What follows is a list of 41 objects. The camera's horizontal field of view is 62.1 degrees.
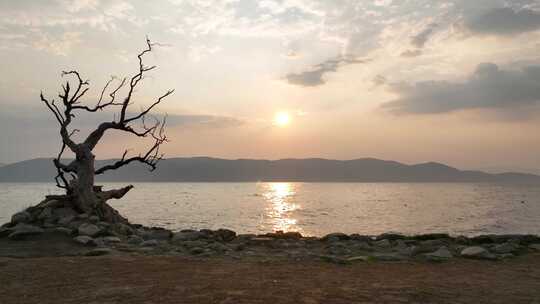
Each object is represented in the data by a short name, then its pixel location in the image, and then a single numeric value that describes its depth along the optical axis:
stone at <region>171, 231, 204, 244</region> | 18.58
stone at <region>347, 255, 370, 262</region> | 13.67
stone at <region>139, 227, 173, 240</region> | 19.16
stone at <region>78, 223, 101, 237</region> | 17.01
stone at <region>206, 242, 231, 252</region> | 15.84
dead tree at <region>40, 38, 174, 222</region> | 20.36
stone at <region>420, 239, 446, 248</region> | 16.38
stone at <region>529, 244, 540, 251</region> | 16.10
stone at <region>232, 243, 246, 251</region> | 16.34
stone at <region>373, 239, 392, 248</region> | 17.61
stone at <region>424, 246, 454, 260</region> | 14.07
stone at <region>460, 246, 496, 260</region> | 14.23
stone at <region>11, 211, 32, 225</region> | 18.47
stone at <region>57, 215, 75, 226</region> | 18.35
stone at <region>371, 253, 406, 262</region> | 14.09
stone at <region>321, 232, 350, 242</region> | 19.47
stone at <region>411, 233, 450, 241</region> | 20.17
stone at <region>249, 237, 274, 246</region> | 18.00
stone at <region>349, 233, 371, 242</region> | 19.92
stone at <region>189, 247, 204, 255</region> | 15.40
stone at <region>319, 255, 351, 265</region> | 13.41
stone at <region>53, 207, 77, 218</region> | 19.38
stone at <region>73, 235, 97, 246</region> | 15.94
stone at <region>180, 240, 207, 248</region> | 16.94
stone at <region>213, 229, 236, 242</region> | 19.25
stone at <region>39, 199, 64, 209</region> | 19.67
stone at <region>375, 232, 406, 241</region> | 20.44
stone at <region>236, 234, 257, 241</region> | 19.29
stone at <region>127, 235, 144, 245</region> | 17.17
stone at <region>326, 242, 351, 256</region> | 15.86
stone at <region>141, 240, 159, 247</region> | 16.65
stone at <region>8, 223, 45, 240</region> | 16.41
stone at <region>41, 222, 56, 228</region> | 17.85
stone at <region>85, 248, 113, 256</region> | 14.33
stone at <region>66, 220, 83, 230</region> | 18.12
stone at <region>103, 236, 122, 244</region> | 16.48
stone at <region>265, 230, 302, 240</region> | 20.09
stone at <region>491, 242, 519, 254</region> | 15.44
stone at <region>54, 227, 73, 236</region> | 16.94
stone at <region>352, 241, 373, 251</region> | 16.89
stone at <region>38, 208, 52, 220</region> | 18.78
